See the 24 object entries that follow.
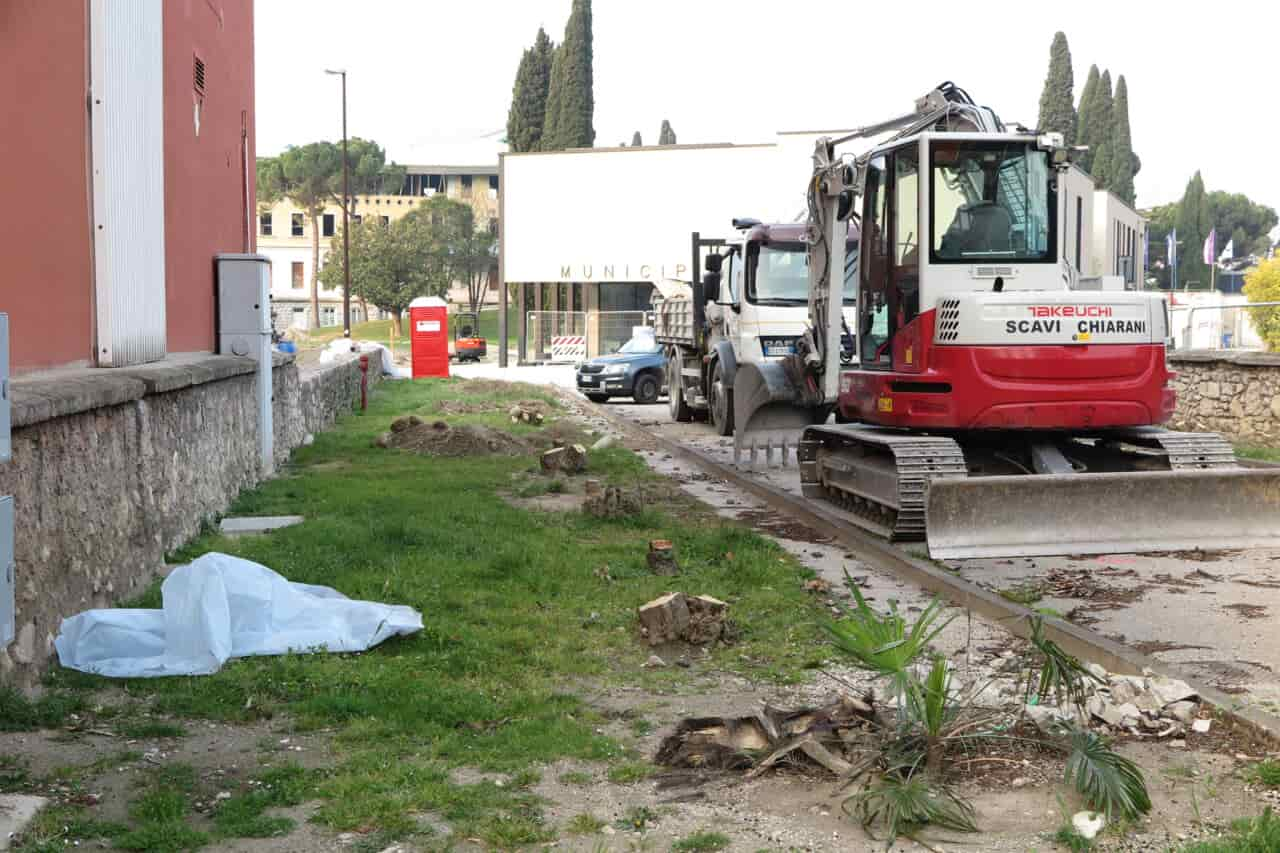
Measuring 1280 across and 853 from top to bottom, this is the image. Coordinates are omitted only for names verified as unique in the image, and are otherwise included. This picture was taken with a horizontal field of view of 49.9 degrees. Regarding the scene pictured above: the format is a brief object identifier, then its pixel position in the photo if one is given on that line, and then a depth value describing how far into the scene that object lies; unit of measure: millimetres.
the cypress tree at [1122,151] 86750
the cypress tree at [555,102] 73375
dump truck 19219
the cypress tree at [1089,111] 90188
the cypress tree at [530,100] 78375
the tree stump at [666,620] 7562
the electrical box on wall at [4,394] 4078
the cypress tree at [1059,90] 80250
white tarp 6797
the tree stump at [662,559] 9562
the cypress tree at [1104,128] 87000
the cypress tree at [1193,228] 123188
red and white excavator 10219
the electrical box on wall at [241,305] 14609
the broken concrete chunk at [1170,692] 6066
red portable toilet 40281
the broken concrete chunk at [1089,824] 4613
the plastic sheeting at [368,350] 37469
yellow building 100250
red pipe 27202
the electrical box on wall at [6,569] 3960
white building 54812
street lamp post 58403
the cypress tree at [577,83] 72562
